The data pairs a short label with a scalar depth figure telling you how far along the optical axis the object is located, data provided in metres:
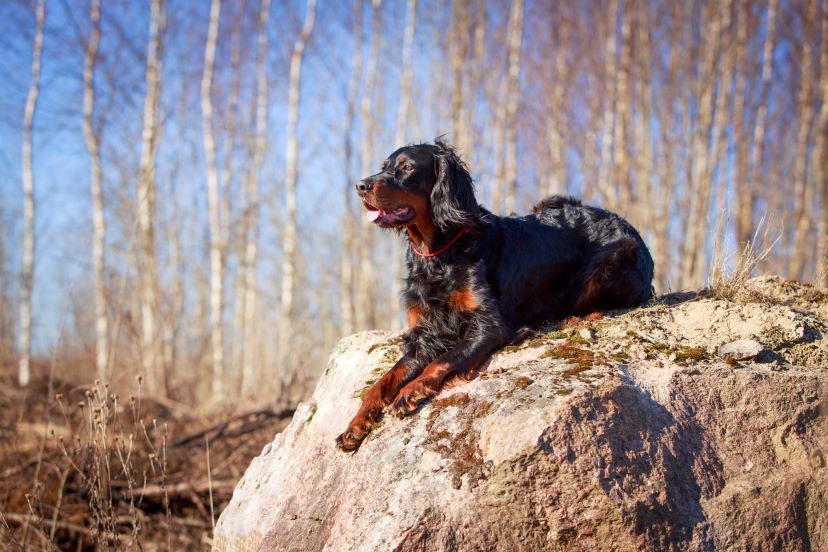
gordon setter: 3.07
